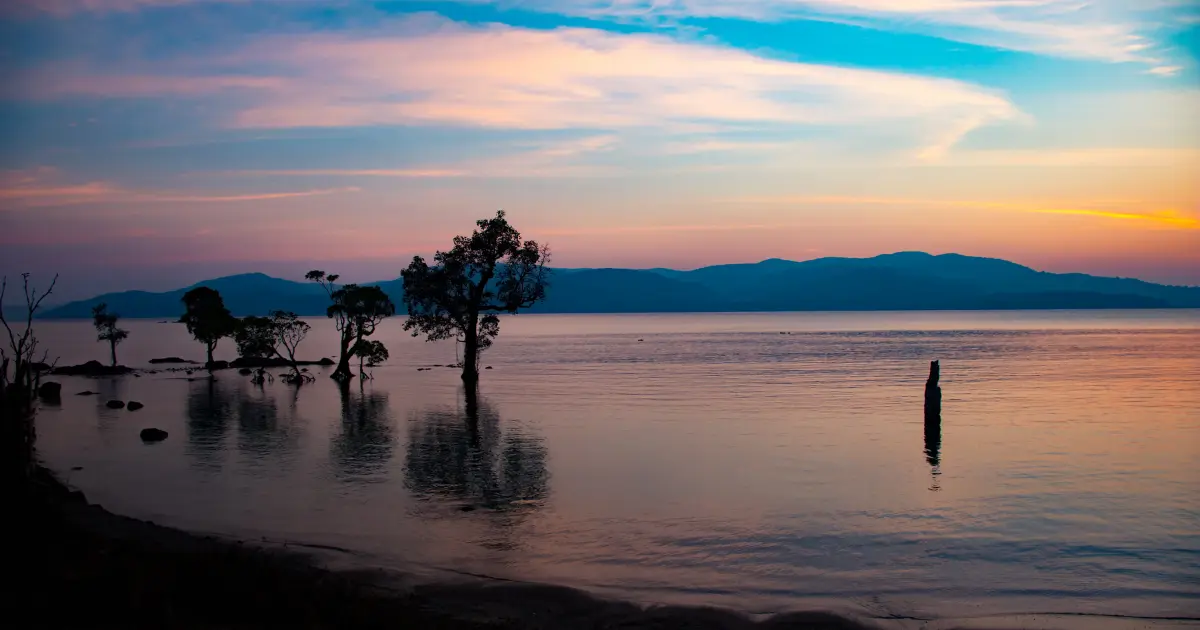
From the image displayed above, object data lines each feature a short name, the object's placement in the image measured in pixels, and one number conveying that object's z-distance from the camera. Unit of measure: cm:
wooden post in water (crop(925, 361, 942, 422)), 3531
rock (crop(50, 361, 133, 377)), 7306
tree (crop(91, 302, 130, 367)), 8119
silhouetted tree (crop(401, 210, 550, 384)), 5944
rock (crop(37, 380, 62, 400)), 4991
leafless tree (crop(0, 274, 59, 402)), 1596
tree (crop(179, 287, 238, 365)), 7373
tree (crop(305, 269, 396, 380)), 6375
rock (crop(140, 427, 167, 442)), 3336
